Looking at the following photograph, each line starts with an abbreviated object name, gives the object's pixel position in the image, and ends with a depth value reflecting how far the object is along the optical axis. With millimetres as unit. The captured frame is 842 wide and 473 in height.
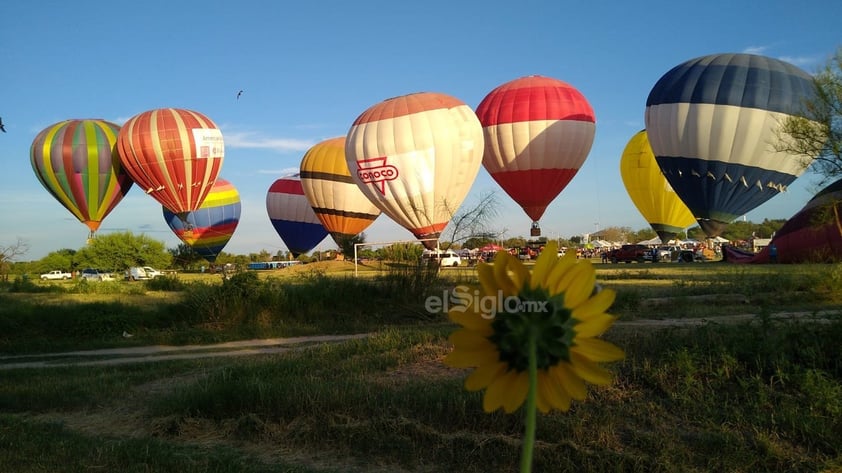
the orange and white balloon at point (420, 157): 29031
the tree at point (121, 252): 53875
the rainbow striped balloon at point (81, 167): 39844
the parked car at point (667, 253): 44844
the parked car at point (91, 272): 55669
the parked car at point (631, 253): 44747
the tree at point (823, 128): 17922
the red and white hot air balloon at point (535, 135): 35938
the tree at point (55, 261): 71375
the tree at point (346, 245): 50000
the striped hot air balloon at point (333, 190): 47062
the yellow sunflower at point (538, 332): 1153
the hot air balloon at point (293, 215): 57031
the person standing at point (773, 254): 31406
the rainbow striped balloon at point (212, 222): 57125
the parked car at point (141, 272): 48312
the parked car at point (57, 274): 61481
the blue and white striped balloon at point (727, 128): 31891
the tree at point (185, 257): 65688
